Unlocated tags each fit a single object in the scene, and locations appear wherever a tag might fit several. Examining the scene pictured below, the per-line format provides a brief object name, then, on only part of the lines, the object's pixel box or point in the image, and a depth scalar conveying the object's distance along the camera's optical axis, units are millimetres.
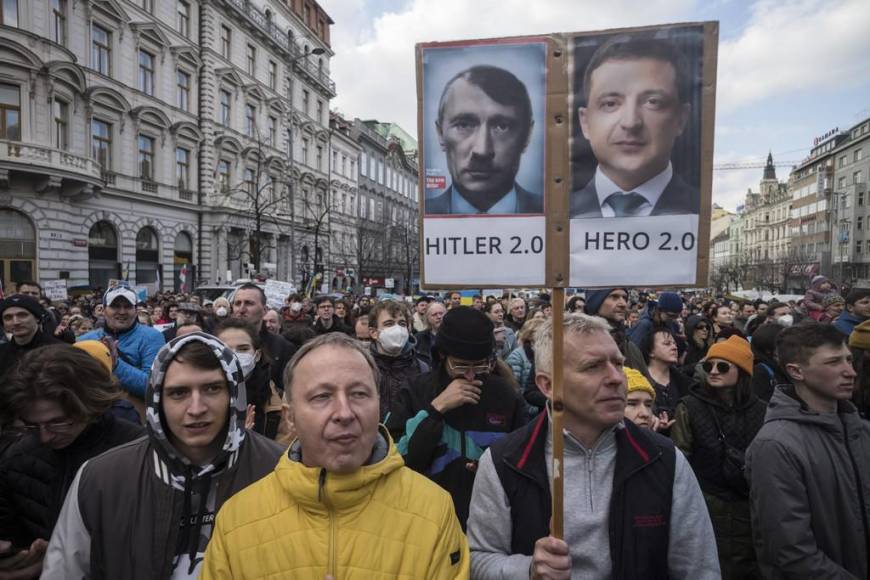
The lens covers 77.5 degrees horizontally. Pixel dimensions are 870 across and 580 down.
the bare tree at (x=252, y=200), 33094
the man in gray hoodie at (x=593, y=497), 1933
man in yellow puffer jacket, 1643
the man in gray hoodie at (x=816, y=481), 2445
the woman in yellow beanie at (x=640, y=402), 3135
